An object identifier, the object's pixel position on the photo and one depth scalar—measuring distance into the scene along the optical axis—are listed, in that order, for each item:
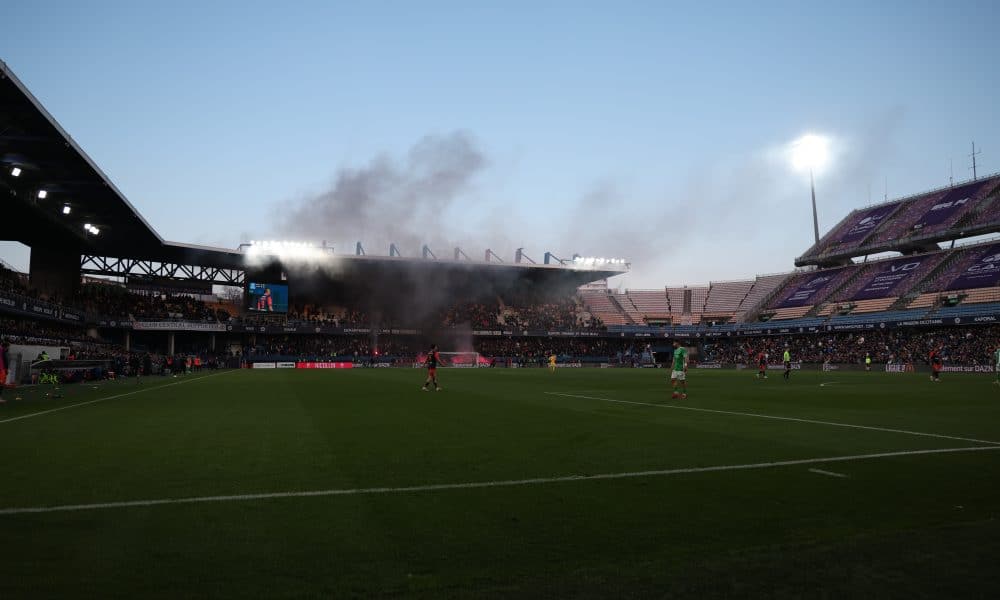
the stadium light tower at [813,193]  80.56
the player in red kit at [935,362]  33.07
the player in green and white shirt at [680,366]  20.81
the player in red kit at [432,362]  24.89
